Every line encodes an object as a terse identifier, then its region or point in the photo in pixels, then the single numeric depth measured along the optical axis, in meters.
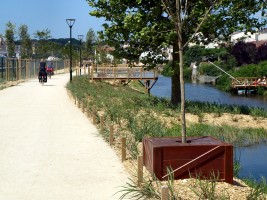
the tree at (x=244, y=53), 73.00
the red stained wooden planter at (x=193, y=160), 6.95
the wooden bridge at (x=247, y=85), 53.31
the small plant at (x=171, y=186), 5.91
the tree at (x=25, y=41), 64.75
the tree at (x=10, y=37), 59.34
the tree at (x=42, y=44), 69.12
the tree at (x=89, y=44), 82.88
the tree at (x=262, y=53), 72.71
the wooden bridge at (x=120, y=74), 36.25
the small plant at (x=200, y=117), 15.40
